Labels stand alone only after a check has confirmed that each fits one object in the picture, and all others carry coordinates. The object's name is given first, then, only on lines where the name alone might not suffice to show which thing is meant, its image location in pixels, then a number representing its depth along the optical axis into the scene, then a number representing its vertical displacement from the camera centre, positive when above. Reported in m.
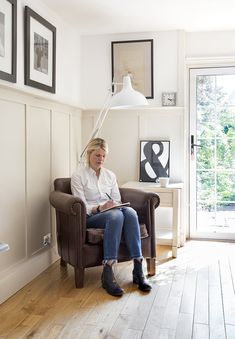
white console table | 3.70 -0.40
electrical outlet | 3.40 -0.70
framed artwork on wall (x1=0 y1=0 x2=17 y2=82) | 2.74 +0.83
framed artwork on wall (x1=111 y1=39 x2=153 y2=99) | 4.23 +1.01
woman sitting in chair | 2.86 -0.42
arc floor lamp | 3.51 +0.52
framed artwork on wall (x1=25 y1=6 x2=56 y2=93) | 3.11 +0.87
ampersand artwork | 4.23 -0.03
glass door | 4.24 +0.06
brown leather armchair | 2.88 -0.55
